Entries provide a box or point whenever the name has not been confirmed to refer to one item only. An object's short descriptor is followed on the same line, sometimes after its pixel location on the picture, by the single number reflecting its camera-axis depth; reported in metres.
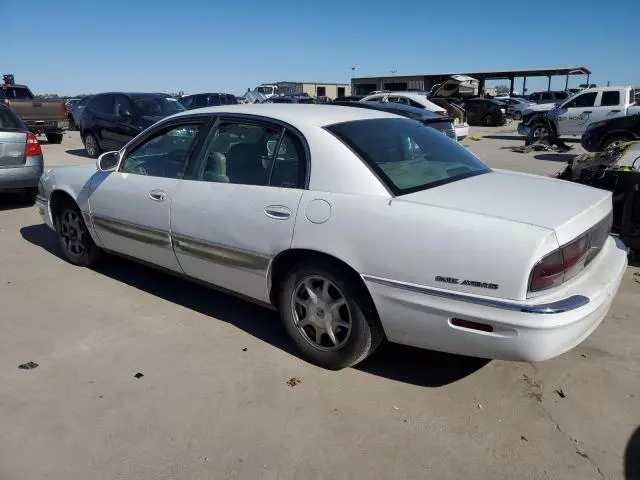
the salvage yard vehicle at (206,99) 19.36
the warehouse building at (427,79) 44.06
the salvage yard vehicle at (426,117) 11.44
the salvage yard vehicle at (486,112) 27.02
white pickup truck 15.51
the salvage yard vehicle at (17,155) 7.32
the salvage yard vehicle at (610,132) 11.45
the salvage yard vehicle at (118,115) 11.92
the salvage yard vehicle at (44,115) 16.34
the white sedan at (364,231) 2.50
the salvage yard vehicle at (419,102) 16.02
